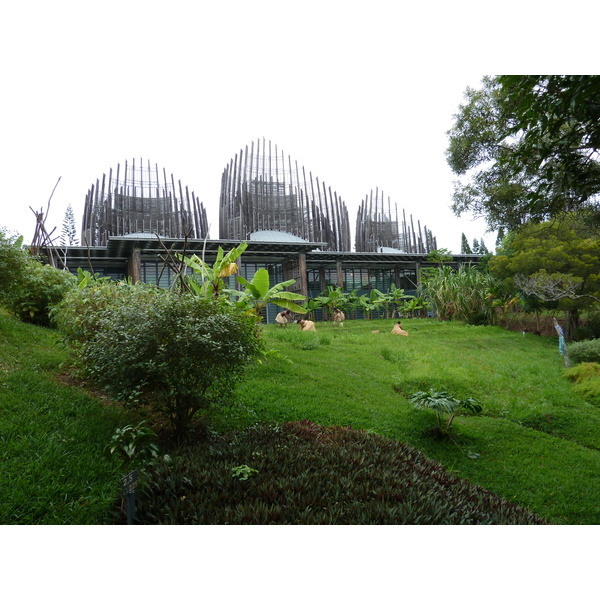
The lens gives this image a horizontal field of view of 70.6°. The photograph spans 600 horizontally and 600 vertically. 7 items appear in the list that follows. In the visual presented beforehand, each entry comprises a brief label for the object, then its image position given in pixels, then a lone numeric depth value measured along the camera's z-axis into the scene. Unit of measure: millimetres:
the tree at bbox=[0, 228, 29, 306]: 5262
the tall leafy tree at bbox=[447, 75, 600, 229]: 3115
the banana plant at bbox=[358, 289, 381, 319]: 16766
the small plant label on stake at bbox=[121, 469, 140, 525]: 2115
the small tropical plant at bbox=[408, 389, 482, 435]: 4145
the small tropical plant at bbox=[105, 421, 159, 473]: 2795
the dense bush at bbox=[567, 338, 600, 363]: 8305
